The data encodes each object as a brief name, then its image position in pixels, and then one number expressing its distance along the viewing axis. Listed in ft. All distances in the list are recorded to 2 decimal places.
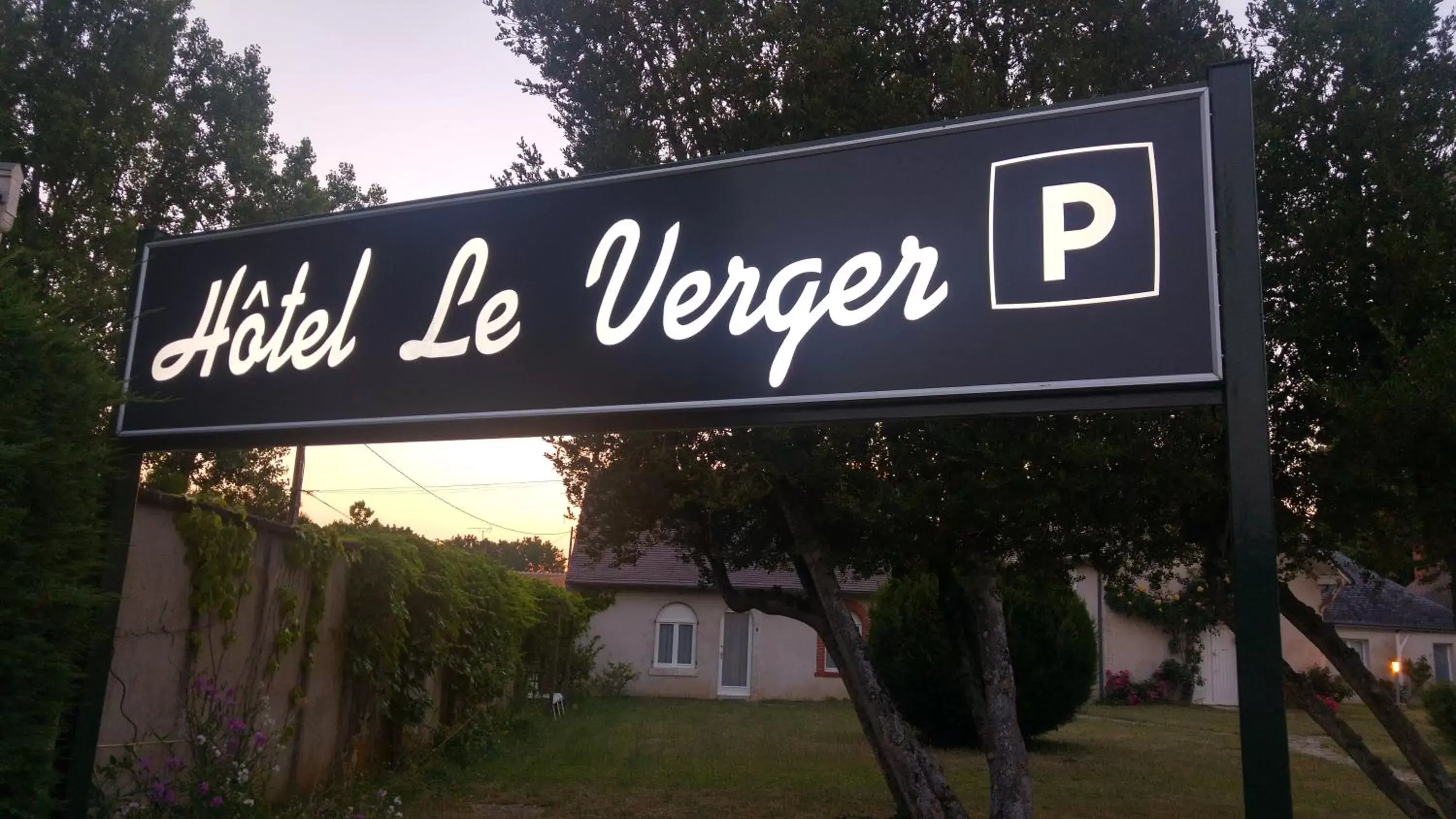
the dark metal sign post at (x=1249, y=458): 9.43
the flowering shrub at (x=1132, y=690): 90.74
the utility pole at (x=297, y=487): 65.46
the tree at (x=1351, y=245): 21.29
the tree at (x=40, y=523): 11.38
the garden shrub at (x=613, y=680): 83.47
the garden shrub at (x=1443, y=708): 59.06
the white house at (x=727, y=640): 86.22
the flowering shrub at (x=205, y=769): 18.66
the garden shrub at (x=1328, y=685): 84.64
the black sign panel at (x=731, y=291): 11.02
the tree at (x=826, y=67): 25.17
